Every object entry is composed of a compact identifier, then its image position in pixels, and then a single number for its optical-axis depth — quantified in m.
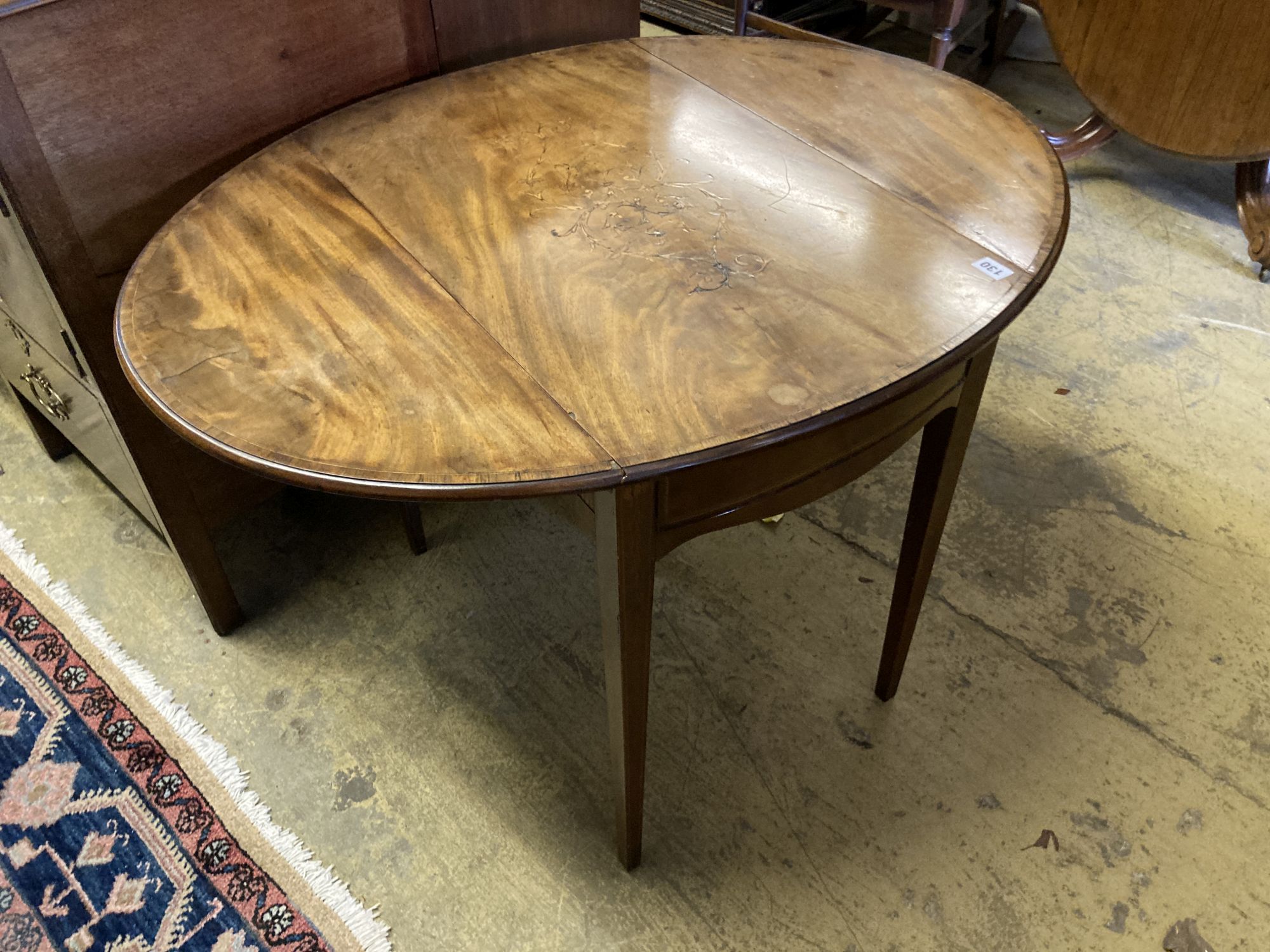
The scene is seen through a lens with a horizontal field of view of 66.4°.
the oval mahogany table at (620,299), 0.82
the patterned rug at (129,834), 1.18
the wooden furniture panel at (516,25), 1.38
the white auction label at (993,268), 0.96
